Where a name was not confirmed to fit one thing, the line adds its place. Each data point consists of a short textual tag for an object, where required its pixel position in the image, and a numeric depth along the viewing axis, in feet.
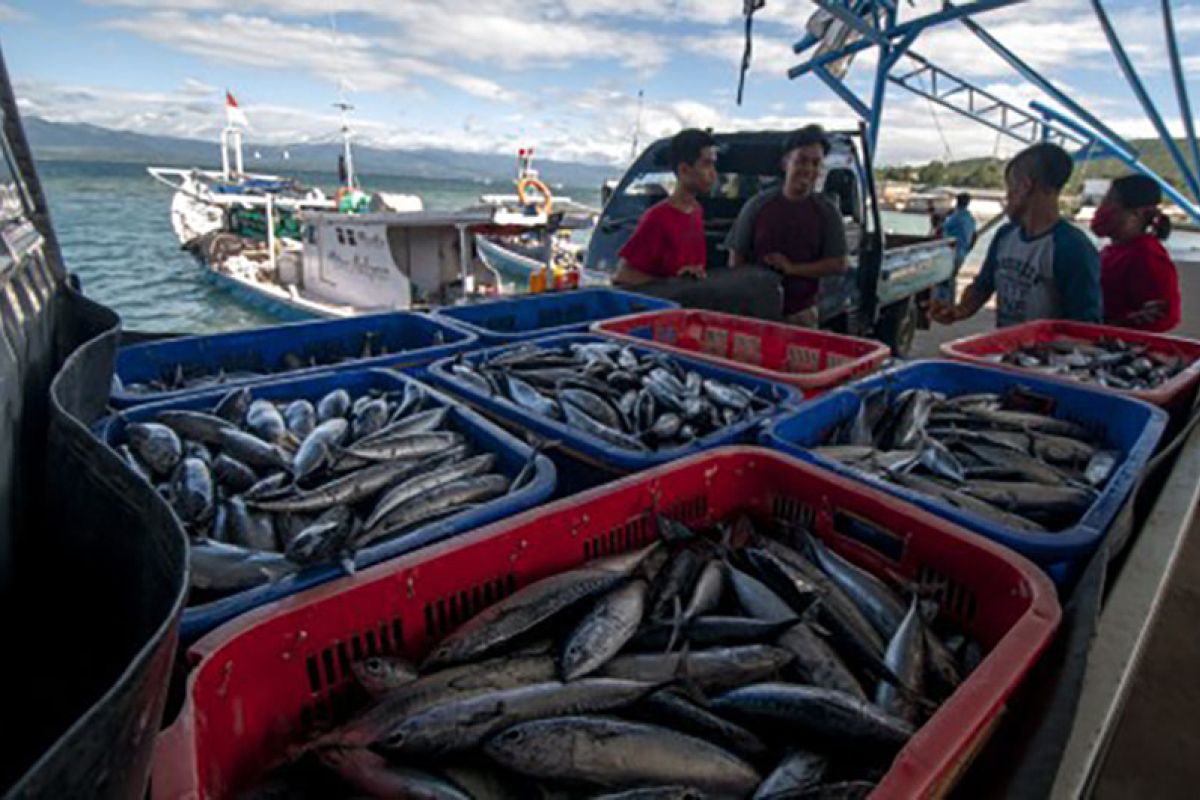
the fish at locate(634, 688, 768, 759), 4.33
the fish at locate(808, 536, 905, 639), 5.50
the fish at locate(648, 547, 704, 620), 5.59
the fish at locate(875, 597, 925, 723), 4.54
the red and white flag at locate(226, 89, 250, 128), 72.02
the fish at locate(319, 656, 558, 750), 4.18
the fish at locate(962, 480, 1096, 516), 6.82
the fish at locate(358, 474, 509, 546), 6.04
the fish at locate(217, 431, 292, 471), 7.52
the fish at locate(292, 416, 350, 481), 7.29
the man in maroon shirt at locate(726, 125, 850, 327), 15.43
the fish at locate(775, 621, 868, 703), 4.76
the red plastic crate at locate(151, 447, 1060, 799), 3.62
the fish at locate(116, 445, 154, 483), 7.02
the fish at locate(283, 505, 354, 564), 4.88
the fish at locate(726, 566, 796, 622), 5.41
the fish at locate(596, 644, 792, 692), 4.78
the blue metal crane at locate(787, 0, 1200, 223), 35.09
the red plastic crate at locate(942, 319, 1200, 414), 10.50
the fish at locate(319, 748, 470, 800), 3.85
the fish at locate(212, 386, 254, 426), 8.39
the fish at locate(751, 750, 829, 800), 3.96
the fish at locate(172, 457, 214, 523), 6.45
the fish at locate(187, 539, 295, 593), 4.95
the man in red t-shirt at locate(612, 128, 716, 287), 15.53
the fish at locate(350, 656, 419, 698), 4.51
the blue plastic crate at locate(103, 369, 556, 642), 4.56
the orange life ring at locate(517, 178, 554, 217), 61.93
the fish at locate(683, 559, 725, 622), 5.53
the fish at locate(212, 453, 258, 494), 7.20
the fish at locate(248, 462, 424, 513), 6.63
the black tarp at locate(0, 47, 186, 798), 2.05
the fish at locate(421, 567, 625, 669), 4.82
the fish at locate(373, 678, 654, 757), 4.10
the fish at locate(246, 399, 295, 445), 8.00
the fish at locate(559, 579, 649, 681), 4.77
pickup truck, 22.41
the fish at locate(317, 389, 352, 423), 8.91
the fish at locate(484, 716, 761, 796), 4.01
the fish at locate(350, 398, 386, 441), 8.29
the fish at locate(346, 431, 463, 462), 7.51
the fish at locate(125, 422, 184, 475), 7.15
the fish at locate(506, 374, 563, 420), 8.82
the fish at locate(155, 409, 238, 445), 7.82
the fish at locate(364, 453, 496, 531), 6.35
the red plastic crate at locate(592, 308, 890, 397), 10.28
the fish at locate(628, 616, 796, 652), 5.16
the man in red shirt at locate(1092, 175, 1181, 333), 14.90
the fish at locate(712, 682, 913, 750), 4.18
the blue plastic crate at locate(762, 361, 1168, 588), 5.57
